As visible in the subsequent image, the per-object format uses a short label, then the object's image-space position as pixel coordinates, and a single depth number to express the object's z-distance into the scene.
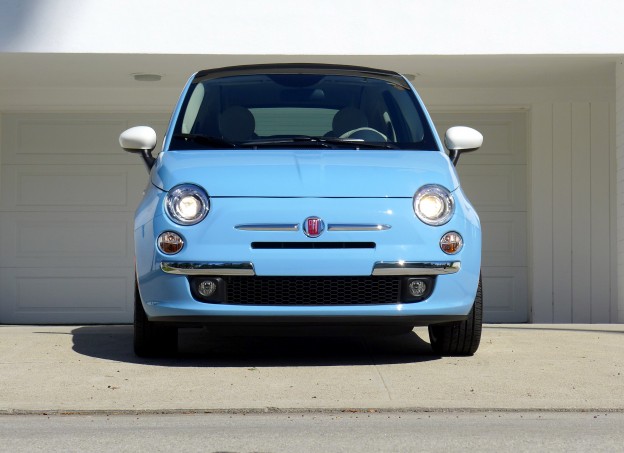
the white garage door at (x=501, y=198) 12.13
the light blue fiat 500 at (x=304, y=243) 5.85
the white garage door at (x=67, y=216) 12.00
